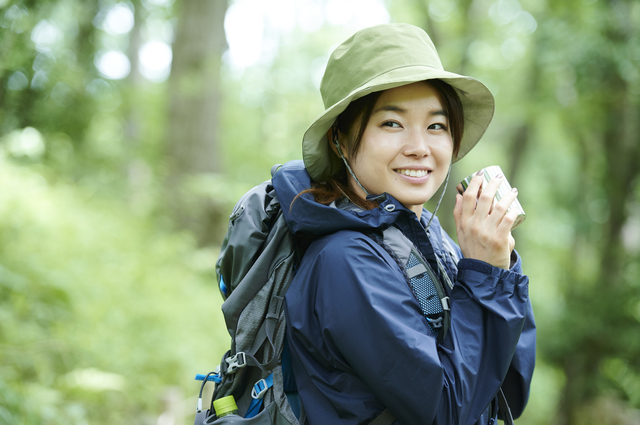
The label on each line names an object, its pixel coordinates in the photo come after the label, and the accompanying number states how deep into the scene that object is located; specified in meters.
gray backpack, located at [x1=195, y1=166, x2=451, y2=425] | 1.58
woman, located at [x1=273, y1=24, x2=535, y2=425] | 1.38
